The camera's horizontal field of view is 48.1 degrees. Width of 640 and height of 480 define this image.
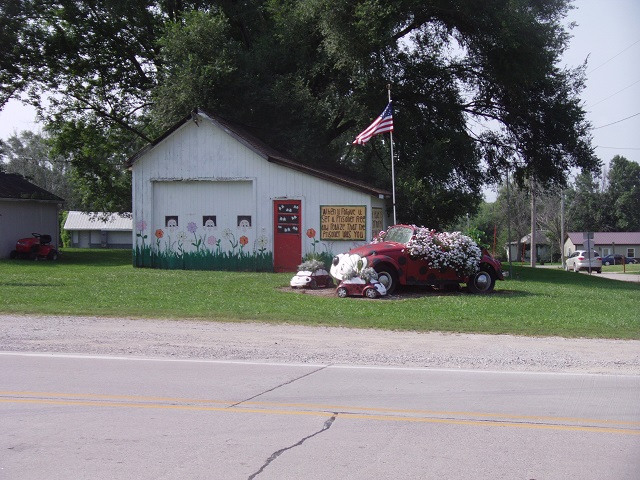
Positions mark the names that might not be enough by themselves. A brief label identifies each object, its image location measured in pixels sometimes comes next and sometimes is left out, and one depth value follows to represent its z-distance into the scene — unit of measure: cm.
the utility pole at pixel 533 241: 5035
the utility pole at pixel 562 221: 5477
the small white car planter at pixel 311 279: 1975
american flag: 2267
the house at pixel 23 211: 3512
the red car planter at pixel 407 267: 1873
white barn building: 2533
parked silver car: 5369
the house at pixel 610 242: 8124
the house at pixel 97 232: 7425
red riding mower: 3456
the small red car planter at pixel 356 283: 1802
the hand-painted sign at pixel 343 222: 2505
